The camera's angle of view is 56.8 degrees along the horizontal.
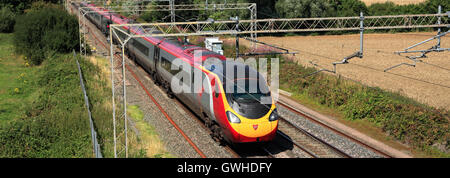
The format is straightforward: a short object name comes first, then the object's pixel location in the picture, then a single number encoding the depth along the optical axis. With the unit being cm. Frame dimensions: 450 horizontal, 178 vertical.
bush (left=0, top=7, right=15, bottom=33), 5562
